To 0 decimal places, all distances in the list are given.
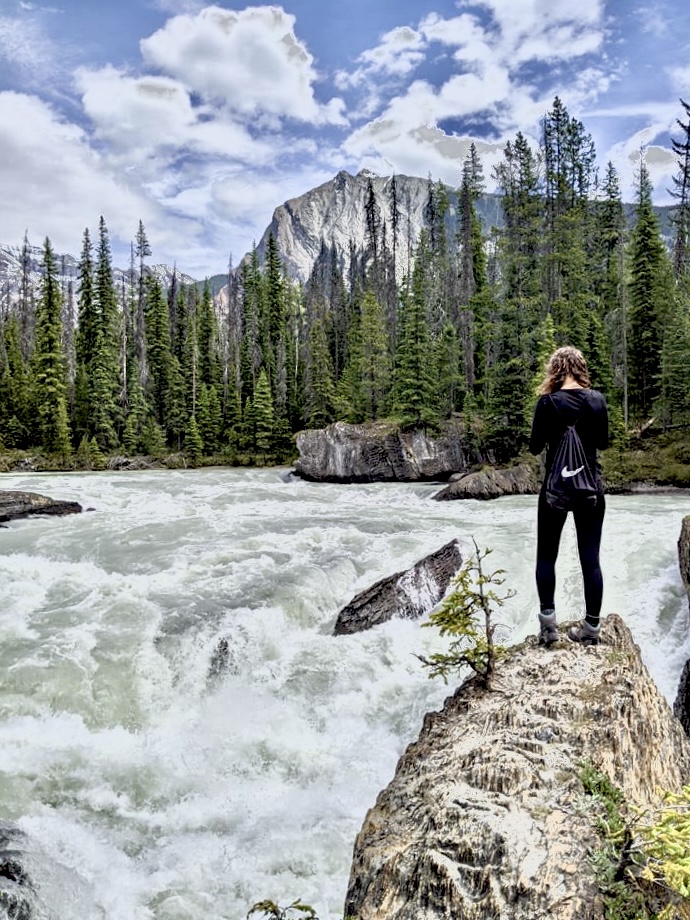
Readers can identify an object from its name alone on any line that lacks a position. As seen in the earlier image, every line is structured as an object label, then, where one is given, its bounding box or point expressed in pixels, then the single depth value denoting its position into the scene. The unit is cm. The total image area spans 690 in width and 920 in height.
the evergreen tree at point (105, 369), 4603
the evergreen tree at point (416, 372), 3269
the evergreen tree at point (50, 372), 4316
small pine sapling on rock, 416
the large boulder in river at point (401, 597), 973
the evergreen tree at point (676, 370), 2825
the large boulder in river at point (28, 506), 1842
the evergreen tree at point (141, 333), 5384
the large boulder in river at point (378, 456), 3206
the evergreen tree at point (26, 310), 5991
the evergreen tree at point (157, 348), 5550
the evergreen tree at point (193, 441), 4703
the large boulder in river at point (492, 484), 2367
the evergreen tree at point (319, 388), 4566
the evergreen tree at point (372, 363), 4391
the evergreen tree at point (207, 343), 5844
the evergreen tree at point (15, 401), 4459
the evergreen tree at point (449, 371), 3771
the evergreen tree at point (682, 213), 3753
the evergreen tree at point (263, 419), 4662
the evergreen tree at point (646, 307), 3553
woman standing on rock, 420
